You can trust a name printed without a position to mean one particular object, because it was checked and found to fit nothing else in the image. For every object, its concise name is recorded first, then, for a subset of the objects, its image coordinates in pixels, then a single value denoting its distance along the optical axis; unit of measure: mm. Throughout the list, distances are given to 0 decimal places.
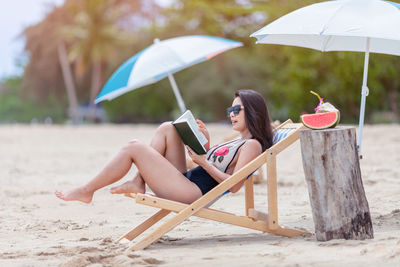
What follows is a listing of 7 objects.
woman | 8711
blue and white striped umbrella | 14258
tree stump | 8117
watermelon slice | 8336
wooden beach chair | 8383
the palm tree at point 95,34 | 85750
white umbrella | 8937
